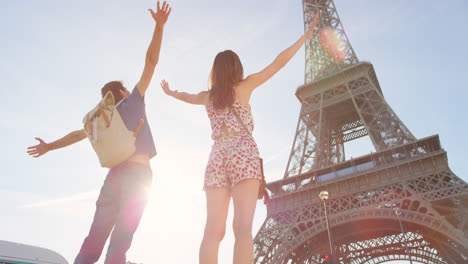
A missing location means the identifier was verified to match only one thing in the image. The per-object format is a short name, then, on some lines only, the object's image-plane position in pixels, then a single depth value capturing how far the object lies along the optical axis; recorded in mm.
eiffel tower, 21531
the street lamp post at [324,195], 16203
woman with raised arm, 2695
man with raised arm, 2896
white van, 4445
